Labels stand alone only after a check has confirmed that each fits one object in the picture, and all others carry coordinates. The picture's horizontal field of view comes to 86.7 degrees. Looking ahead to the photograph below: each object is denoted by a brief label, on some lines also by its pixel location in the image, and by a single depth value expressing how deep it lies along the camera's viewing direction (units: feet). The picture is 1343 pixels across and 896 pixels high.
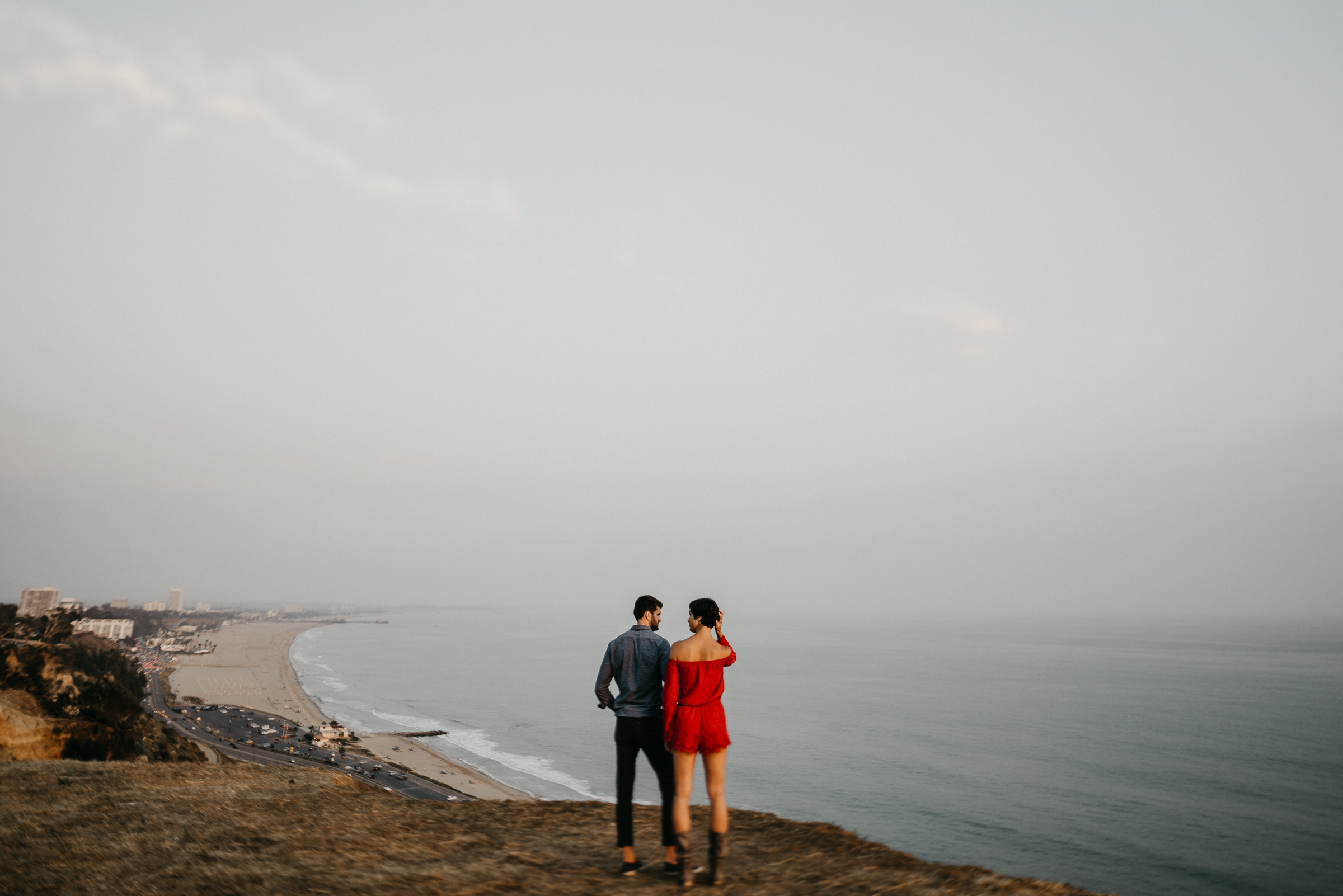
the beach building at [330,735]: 180.05
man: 21.47
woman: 20.08
